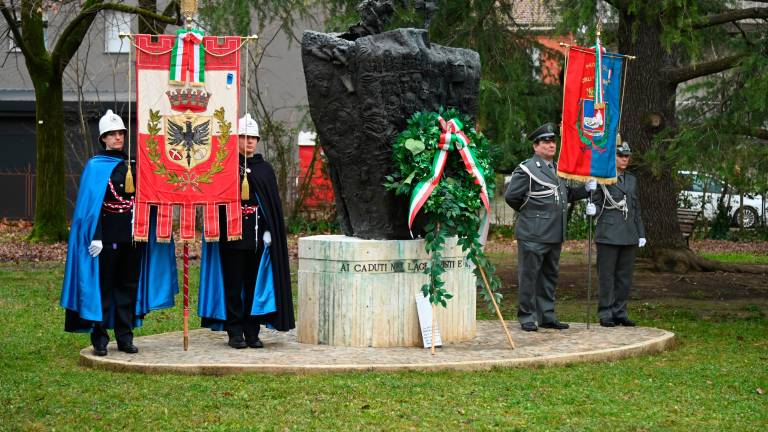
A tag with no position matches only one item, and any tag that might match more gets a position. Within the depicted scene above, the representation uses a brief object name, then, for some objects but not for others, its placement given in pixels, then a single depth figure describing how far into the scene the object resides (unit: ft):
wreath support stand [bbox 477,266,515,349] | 33.58
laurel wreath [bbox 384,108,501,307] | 33.24
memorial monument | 33.86
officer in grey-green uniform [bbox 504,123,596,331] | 37.88
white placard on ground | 33.76
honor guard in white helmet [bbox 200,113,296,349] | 33.60
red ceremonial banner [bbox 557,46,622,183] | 37.83
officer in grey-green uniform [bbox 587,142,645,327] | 39.29
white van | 85.37
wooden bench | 70.02
